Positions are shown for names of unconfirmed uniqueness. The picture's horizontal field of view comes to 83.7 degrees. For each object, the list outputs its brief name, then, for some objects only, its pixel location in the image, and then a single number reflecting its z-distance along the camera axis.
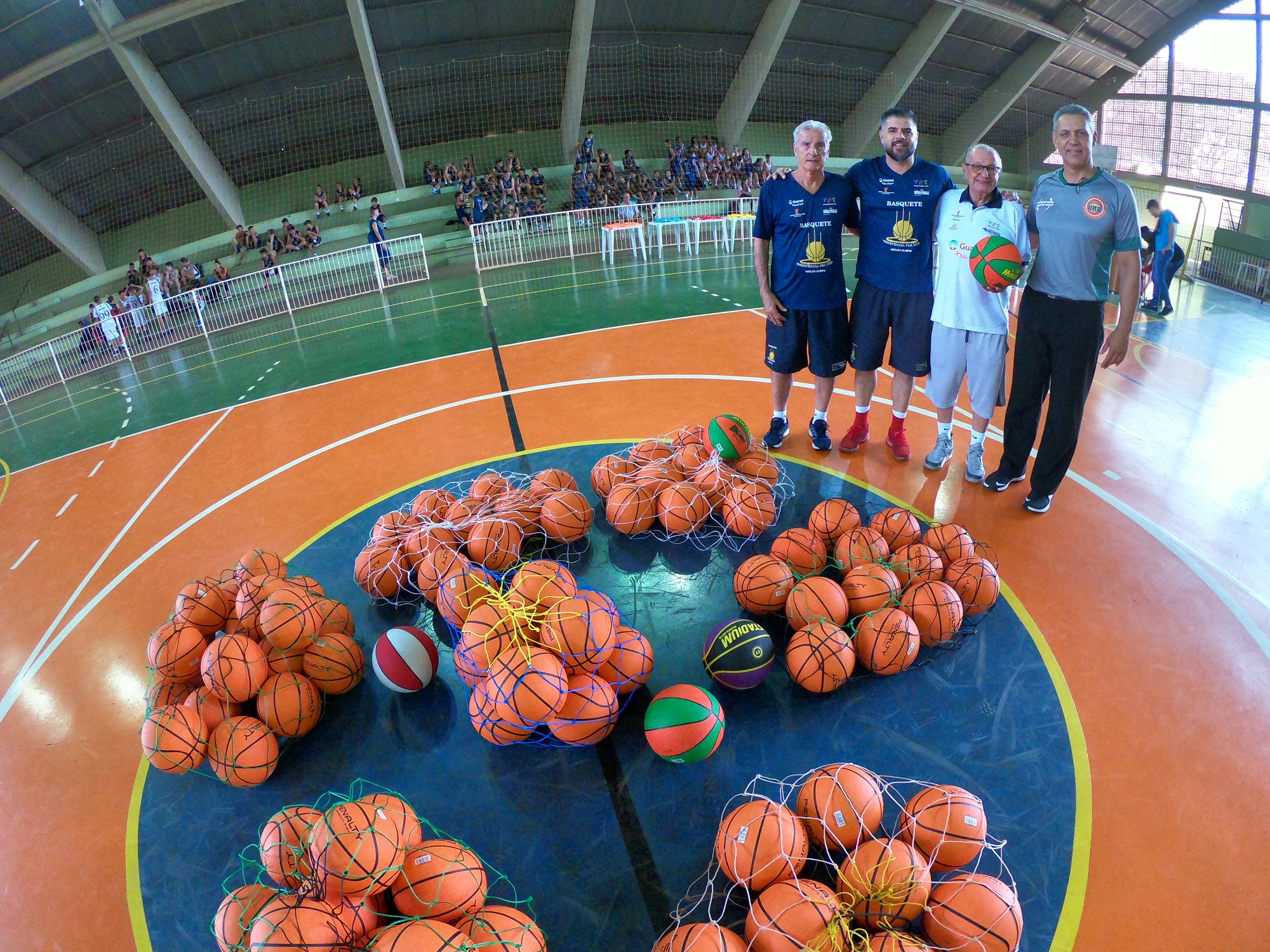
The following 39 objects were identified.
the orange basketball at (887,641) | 4.18
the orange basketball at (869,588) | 4.50
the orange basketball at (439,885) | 2.96
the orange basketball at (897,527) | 5.04
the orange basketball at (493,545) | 5.19
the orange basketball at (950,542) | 4.91
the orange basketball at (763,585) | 4.68
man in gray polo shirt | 4.79
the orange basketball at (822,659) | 4.13
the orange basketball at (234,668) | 4.15
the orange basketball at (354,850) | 2.93
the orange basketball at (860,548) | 4.89
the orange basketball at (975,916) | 2.80
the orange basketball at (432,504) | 5.58
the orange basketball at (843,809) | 3.18
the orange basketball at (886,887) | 2.87
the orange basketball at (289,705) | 4.14
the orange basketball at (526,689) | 3.67
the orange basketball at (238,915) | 2.94
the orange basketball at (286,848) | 3.16
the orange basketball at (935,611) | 4.36
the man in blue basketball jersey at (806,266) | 5.68
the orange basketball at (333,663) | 4.40
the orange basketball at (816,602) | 4.42
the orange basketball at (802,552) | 5.00
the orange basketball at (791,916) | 2.76
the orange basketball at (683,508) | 5.56
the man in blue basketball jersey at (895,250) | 5.50
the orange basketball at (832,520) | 5.16
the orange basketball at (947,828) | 3.12
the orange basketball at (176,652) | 4.43
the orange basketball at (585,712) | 3.76
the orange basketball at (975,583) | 4.61
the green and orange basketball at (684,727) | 3.71
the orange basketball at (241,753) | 3.88
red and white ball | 4.32
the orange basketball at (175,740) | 3.93
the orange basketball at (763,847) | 3.08
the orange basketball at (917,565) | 4.70
